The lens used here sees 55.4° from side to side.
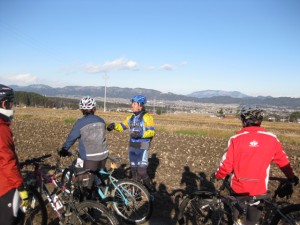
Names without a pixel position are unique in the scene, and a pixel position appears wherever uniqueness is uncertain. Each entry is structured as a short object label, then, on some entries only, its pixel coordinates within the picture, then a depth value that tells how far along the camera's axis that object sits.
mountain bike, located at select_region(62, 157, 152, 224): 5.60
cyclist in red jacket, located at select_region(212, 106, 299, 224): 3.97
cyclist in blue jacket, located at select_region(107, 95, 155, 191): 6.76
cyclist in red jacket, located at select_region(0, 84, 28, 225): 3.54
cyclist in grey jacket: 5.56
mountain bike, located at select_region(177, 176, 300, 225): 4.09
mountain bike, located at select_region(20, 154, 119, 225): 4.55
